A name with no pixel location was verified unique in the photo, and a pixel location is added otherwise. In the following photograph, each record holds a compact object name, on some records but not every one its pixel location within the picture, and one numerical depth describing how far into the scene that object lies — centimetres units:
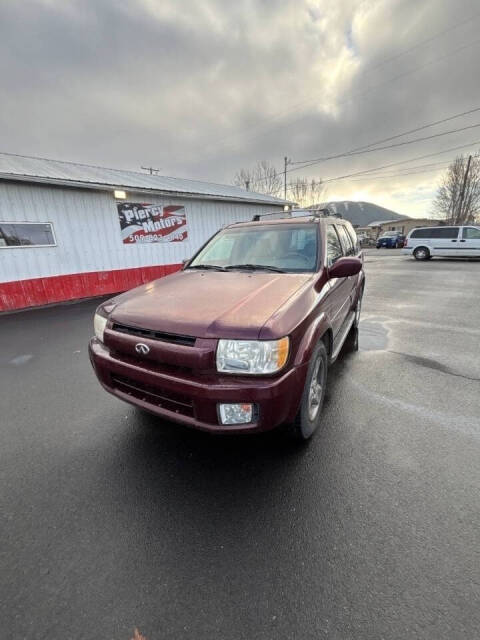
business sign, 1012
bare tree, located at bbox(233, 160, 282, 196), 3353
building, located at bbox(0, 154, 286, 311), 786
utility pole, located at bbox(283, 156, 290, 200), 3132
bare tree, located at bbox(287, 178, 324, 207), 3359
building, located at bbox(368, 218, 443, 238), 5284
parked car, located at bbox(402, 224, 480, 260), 1475
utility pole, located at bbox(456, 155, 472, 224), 3371
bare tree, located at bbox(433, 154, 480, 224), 3631
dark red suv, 175
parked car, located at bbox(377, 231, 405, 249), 3078
